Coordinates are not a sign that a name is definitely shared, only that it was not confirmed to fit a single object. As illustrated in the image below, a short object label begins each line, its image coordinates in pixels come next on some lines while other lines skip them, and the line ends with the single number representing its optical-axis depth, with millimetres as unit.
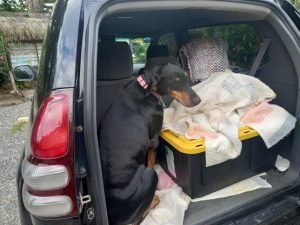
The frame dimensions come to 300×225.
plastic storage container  1627
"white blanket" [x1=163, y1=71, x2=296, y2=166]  1634
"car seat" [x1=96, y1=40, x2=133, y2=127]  2225
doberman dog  1439
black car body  1030
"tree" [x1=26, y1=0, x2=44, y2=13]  9145
